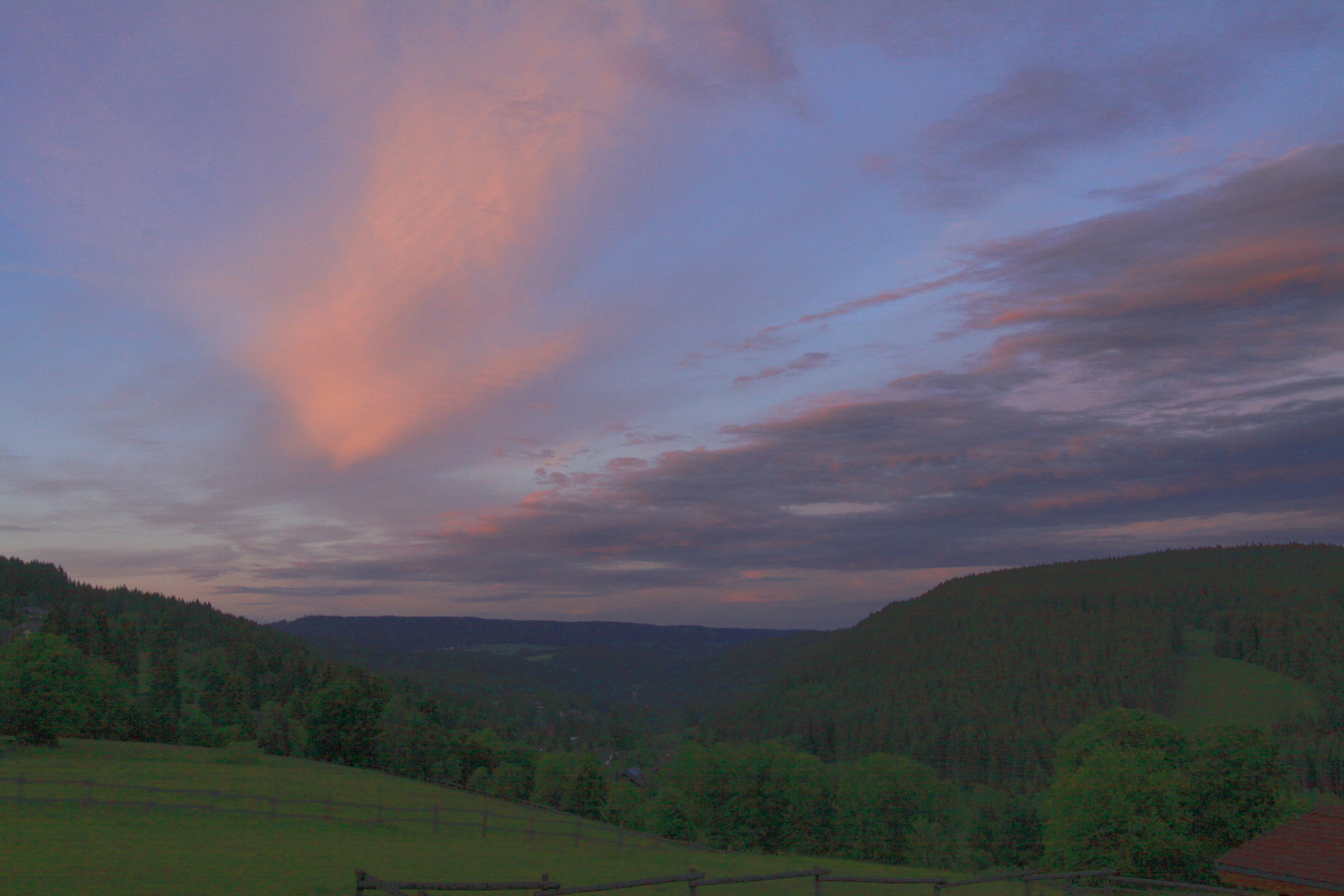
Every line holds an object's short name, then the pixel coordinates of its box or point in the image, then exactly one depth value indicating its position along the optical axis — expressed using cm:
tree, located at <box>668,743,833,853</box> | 7819
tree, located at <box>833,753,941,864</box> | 7994
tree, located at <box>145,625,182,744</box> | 8969
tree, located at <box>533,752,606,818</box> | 8962
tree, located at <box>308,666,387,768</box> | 8731
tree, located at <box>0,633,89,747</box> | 6469
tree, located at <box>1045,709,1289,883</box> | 5181
